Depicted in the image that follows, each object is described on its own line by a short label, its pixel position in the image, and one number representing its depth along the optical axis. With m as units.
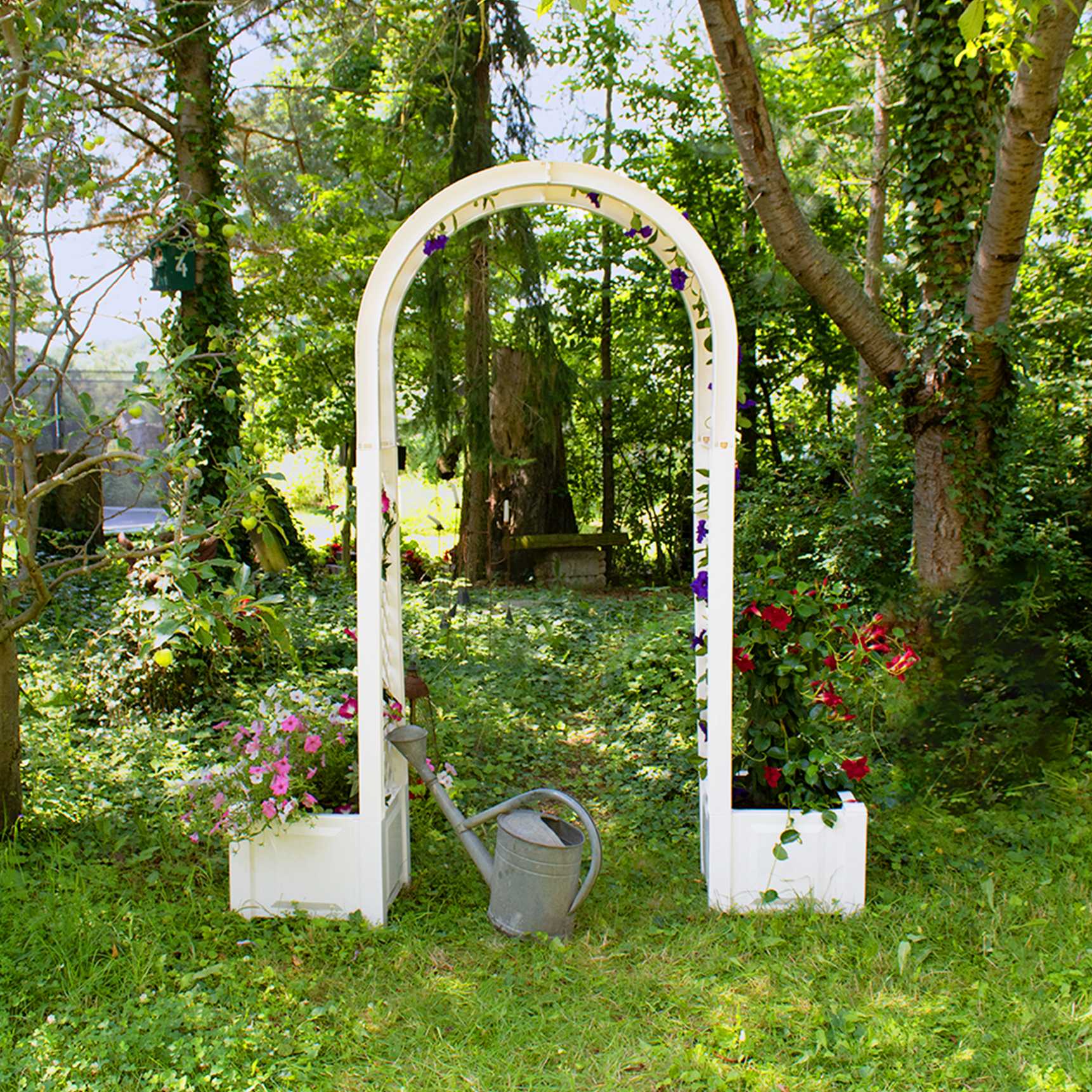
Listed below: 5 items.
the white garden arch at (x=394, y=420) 2.75
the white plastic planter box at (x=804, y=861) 2.85
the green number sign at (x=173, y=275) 5.49
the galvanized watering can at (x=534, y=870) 2.70
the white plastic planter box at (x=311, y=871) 2.83
